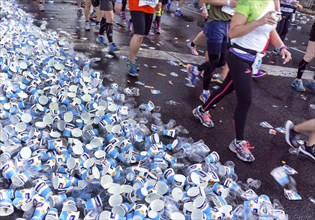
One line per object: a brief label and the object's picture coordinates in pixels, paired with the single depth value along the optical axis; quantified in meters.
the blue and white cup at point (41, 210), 2.31
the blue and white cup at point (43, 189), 2.49
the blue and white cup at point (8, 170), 2.61
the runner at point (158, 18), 8.59
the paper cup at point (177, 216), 2.40
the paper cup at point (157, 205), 2.49
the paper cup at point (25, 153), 2.82
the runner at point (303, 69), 5.73
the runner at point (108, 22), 6.30
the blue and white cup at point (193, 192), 2.67
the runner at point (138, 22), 4.85
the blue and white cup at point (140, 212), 2.37
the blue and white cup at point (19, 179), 2.57
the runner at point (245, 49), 3.12
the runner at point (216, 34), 4.37
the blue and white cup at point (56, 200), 2.45
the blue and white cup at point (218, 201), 2.66
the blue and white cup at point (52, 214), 2.29
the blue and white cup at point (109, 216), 2.34
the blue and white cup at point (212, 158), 3.25
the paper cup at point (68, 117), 3.45
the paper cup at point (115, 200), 2.49
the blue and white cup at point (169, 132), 3.69
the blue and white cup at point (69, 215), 2.34
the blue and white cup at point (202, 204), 2.52
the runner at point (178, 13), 12.23
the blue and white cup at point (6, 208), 2.34
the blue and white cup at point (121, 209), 2.43
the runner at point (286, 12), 7.30
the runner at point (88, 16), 7.64
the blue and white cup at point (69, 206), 2.41
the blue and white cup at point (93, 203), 2.46
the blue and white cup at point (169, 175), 2.86
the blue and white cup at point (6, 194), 2.41
